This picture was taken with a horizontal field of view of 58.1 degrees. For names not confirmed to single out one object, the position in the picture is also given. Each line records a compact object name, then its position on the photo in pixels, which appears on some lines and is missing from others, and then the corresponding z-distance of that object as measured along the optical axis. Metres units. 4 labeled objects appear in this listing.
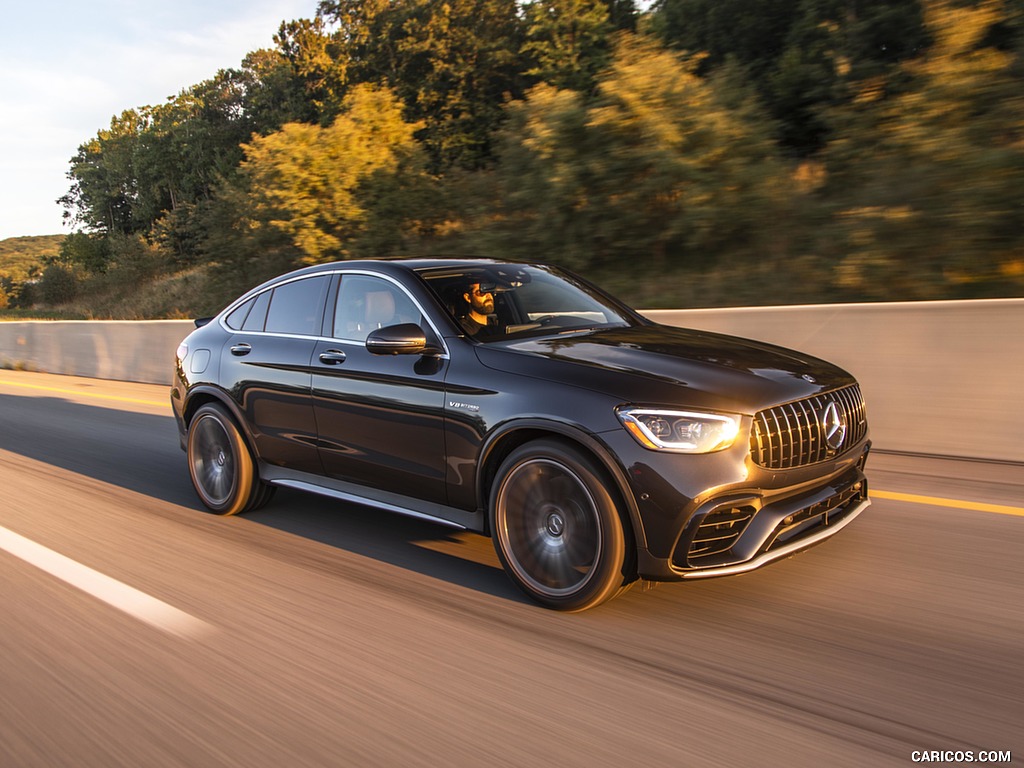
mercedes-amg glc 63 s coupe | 3.72
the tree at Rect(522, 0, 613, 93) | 29.64
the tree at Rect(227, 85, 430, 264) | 18.97
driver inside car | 4.69
